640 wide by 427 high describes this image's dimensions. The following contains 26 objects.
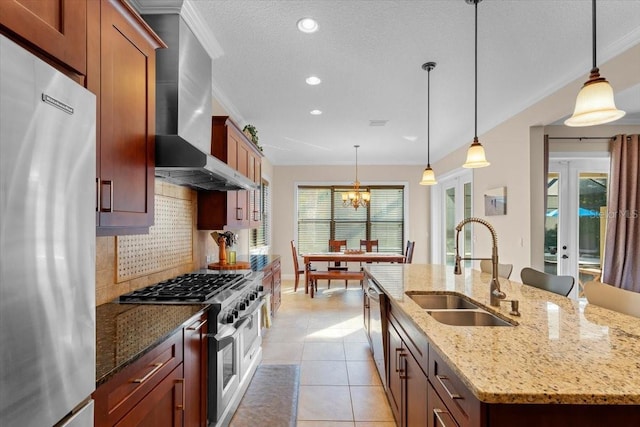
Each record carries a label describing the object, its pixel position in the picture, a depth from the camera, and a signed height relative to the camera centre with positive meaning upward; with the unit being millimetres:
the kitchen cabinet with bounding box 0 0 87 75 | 880 +572
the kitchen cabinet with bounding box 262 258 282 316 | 3939 -839
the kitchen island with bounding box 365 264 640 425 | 936 -493
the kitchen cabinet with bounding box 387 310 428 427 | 1548 -899
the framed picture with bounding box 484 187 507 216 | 4352 +222
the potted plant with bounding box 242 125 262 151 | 4055 +1056
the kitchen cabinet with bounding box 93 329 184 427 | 1123 -678
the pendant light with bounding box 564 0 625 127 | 1564 +561
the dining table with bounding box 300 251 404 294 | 6050 -750
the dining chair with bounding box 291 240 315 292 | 6399 -998
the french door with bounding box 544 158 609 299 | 4379 +7
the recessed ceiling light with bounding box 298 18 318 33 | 2342 +1385
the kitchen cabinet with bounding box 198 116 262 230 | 3098 +251
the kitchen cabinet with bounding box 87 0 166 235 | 1390 +501
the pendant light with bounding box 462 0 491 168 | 2652 +495
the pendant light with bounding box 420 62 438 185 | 3812 +464
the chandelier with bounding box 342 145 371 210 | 6679 +414
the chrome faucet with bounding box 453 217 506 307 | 1835 -387
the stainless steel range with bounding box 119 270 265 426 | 2000 -715
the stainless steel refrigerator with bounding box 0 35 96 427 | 649 -61
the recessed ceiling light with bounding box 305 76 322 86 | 3287 +1376
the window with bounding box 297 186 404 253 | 7891 -67
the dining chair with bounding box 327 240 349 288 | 7138 -604
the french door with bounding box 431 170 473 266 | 6000 +91
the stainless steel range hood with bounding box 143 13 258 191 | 1899 +737
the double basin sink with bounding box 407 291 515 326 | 1843 -569
